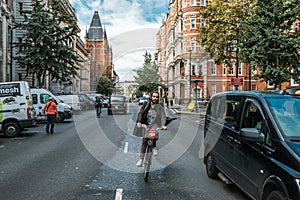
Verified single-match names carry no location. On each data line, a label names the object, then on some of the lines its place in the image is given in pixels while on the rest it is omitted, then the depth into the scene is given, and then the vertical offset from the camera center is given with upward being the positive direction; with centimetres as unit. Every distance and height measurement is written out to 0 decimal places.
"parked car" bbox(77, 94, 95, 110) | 3787 -28
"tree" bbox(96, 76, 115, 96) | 9700 +361
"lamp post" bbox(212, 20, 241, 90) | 2630 +328
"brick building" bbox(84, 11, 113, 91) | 12462 +1891
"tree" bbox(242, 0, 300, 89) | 2098 +344
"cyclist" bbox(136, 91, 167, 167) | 793 -36
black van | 429 -63
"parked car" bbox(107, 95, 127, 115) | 3231 -58
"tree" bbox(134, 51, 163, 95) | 7156 +446
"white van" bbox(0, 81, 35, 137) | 1558 -37
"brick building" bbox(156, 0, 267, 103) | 5811 +531
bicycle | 766 -83
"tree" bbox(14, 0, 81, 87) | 3138 +475
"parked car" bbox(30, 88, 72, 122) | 2280 -23
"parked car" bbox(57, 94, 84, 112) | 3212 -5
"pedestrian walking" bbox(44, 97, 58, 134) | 1647 -52
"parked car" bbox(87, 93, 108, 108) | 4670 -16
